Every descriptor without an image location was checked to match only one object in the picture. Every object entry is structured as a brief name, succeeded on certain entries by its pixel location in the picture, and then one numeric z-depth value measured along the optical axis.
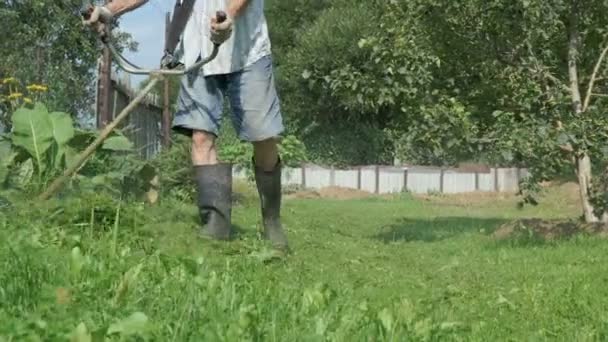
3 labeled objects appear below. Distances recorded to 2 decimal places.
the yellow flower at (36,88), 9.67
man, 5.57
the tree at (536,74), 8.16
